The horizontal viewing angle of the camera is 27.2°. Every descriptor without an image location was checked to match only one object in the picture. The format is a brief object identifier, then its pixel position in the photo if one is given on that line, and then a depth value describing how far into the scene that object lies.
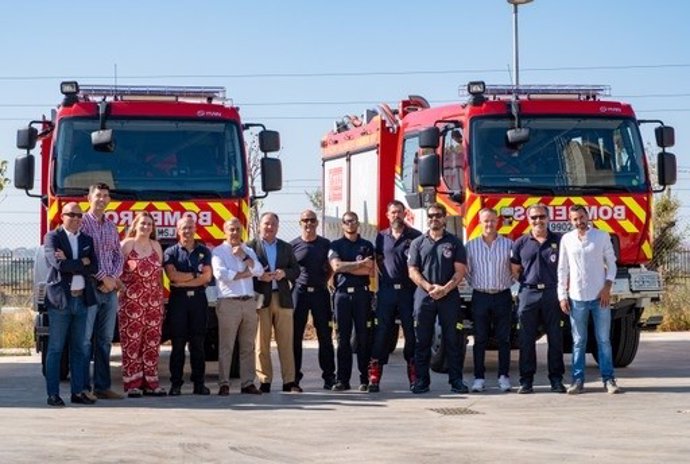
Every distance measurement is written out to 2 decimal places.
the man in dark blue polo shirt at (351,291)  15.04
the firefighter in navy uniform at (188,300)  14.59
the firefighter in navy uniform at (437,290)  14.73
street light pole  23.56
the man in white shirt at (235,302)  14.62
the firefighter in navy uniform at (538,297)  14.85
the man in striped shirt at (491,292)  15.00
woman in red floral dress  14.47
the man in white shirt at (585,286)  14.64
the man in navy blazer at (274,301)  14.94
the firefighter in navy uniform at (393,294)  15.02
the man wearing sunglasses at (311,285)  15.09
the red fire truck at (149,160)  15.67
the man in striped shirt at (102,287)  14.05
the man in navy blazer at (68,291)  13.65
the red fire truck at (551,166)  16.36
